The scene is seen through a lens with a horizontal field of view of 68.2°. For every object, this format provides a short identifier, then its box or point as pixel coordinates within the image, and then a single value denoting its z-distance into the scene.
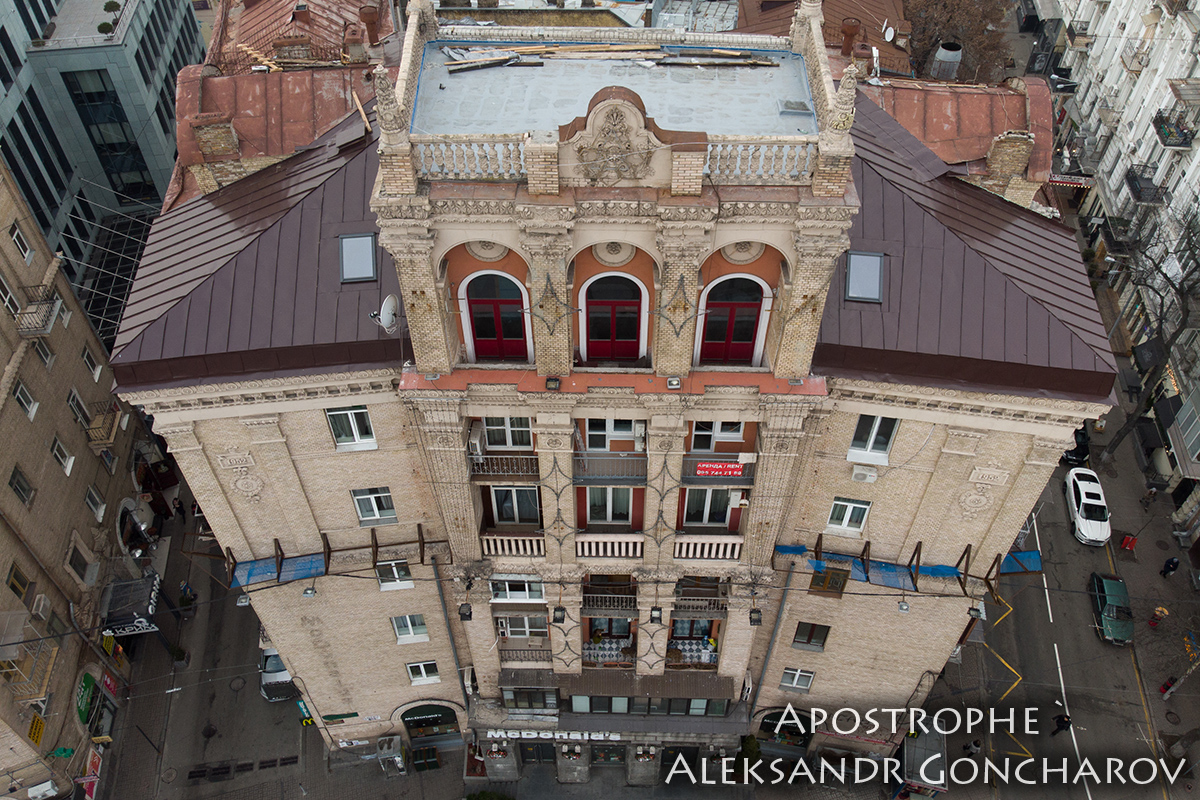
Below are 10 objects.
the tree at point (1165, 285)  54.25
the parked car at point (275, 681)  46.78
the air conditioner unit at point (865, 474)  30.92
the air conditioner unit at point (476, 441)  30.27
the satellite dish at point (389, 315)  26.69
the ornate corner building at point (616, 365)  23.81
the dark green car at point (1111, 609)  50.00
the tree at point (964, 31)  75.76
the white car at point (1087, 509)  54.55
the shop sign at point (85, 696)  42.69
